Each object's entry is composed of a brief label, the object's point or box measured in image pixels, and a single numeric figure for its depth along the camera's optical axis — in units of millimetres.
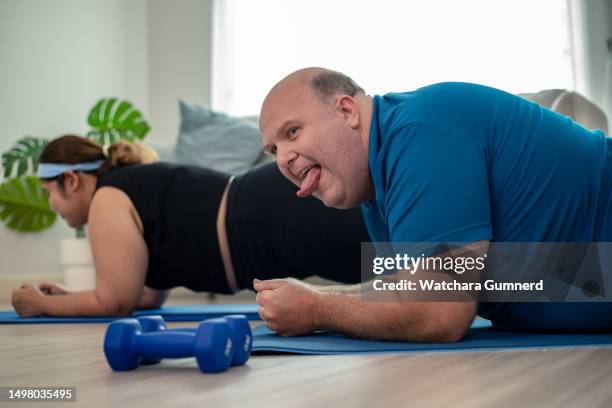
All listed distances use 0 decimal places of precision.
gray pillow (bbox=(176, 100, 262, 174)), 4070
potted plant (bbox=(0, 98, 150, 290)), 4375
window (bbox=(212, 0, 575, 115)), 4695
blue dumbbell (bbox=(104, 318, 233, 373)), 1155
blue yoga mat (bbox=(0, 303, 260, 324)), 2489
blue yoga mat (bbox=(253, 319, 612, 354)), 1353
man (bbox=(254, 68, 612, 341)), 1309
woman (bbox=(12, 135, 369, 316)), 2152
